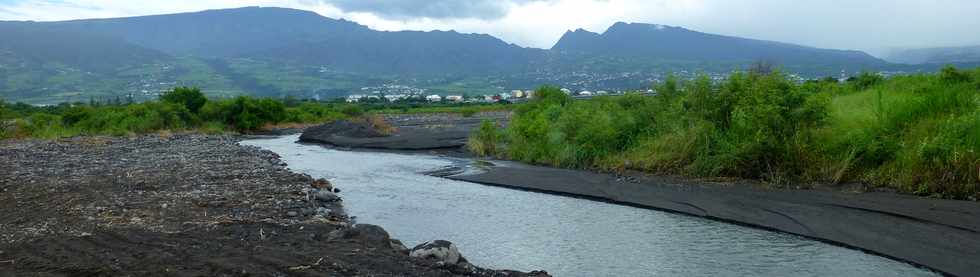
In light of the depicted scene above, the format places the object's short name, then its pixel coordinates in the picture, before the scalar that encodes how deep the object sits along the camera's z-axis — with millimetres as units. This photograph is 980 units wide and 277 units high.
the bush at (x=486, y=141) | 39438
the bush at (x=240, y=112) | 71562
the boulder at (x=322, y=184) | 23934
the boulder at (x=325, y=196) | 20894
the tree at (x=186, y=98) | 74125
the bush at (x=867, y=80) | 43469
